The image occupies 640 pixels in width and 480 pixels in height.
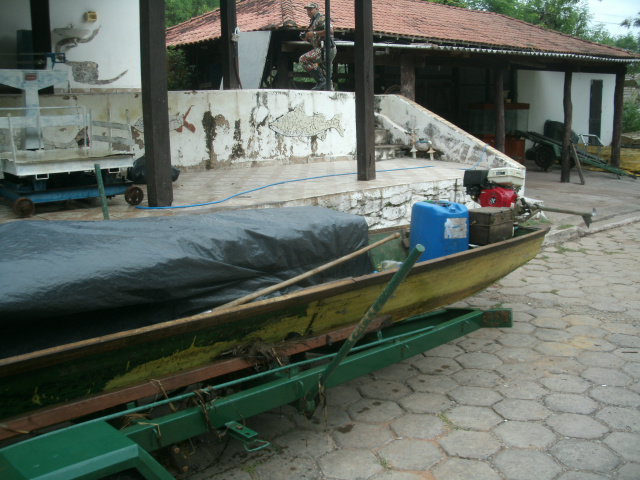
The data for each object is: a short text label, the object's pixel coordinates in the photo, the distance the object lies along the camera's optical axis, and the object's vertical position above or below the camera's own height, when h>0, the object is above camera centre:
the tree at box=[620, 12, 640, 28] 45.12 +9.16
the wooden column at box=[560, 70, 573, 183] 13.74 +0.12
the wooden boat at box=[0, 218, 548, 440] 2.29 -0.95
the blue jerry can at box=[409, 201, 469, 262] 4.27 -0.63
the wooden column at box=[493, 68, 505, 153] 12.95 +0.69
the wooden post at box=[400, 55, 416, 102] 11.69 +1.31
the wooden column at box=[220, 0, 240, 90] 9.75 +1.65
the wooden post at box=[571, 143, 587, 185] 13.36 -0.70
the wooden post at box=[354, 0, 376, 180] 7.12 +0.90
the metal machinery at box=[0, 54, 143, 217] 5.18 -0.13
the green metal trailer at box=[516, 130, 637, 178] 15.56 -0.40
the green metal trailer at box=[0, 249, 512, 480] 1.89 -1.19
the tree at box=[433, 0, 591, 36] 27.75 +6.35
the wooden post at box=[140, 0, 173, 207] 5.38 +0.42
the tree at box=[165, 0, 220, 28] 23.89 +5.68
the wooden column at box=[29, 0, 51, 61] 8.97 +1.87
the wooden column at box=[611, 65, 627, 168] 16.17 +0.35
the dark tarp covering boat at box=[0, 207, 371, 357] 2.45 -0.58
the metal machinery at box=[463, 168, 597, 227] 5.06 -0.44
